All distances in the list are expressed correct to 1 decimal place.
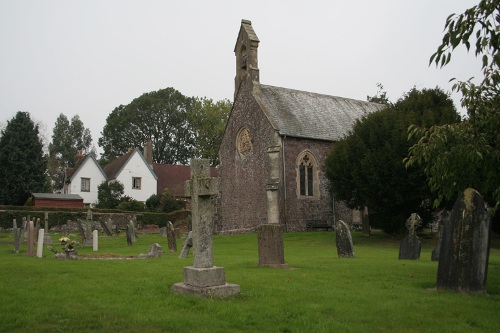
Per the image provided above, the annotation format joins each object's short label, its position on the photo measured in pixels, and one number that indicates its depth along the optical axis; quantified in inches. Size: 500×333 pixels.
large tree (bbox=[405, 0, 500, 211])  365.9
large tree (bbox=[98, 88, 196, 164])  2773.1
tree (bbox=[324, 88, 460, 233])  980.6
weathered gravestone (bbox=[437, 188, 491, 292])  340.5
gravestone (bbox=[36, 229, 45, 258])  619.3
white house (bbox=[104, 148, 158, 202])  2144.4
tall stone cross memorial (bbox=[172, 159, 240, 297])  315.3
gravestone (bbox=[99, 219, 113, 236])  1221.7
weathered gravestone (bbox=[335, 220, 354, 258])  644.1
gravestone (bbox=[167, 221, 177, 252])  758.5
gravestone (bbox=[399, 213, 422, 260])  637.9
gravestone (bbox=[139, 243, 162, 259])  636.1
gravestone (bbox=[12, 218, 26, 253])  707.4
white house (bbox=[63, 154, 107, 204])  2134.6
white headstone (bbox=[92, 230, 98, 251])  773.7
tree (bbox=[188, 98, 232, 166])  2241.3
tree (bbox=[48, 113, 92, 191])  3175.2
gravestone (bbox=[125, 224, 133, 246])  945.1
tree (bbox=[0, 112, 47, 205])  1934.1
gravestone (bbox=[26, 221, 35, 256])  653.3
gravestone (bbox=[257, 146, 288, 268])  500.7
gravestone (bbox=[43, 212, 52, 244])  901.7
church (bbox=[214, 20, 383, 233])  1289.4
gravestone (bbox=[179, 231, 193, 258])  637.3
